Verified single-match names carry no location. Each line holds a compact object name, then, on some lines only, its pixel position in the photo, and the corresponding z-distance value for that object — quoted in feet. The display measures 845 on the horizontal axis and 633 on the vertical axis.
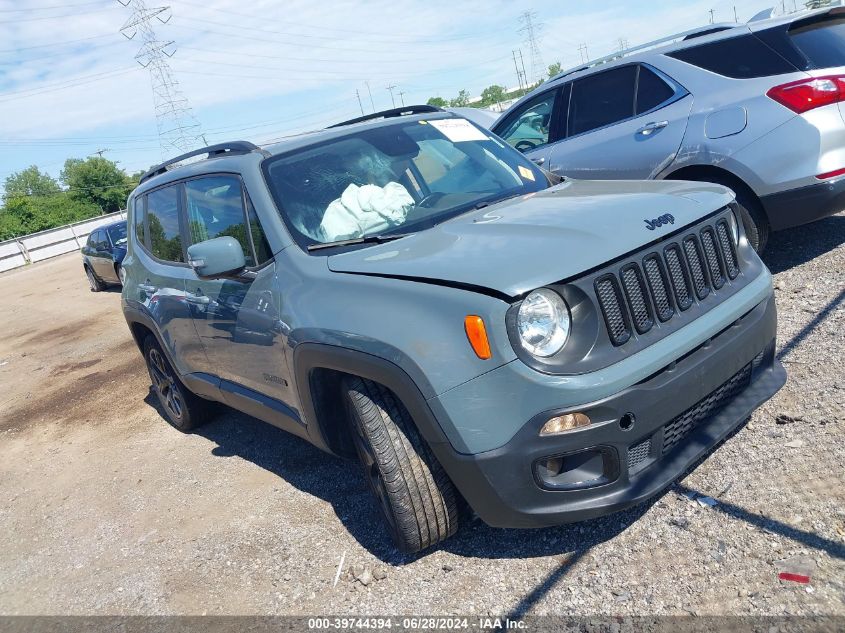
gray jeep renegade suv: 8.52
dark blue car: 45.96
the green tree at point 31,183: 361.10
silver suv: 15.89
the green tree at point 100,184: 237.45
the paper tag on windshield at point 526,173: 13.44
